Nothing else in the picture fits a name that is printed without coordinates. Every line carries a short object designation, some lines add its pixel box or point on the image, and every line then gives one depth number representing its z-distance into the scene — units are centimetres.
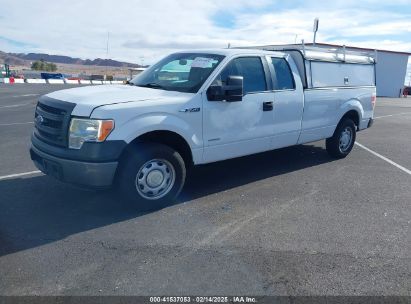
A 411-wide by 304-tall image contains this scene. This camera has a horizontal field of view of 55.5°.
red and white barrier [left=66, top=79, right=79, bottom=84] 3852
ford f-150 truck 424
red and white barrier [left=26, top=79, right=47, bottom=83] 3672
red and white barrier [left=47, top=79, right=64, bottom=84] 3747
